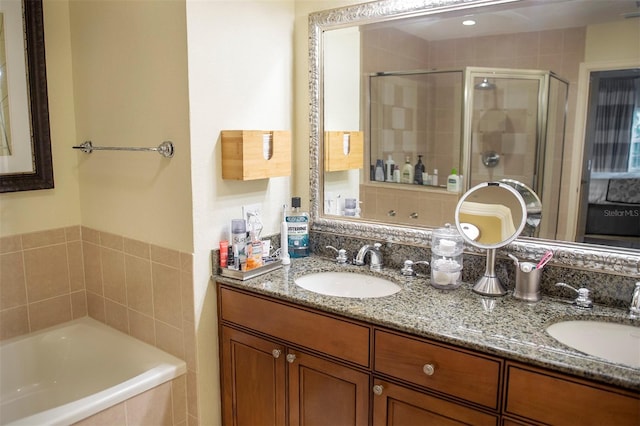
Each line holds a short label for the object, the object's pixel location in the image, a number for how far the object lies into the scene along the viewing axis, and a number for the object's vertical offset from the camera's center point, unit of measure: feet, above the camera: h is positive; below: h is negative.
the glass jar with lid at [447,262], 5.77 -1.34
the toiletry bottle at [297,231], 7.09 -1.23
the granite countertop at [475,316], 4.02 -1.69
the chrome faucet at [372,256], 6.63 -1.48
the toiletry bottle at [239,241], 6.37 -1.25
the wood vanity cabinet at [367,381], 4.09 -2.26
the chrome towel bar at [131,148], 6.22 -0.08
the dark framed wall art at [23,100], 6.86 +0.58
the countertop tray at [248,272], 6.23 -1.63
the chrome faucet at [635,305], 4.84 -1.53
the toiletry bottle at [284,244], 6.88 -1.39
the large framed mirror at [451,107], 5.33 +0.46
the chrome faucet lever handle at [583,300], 5.10 -1.56
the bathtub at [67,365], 6.83 -3.14
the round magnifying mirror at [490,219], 5.57 -0.84
